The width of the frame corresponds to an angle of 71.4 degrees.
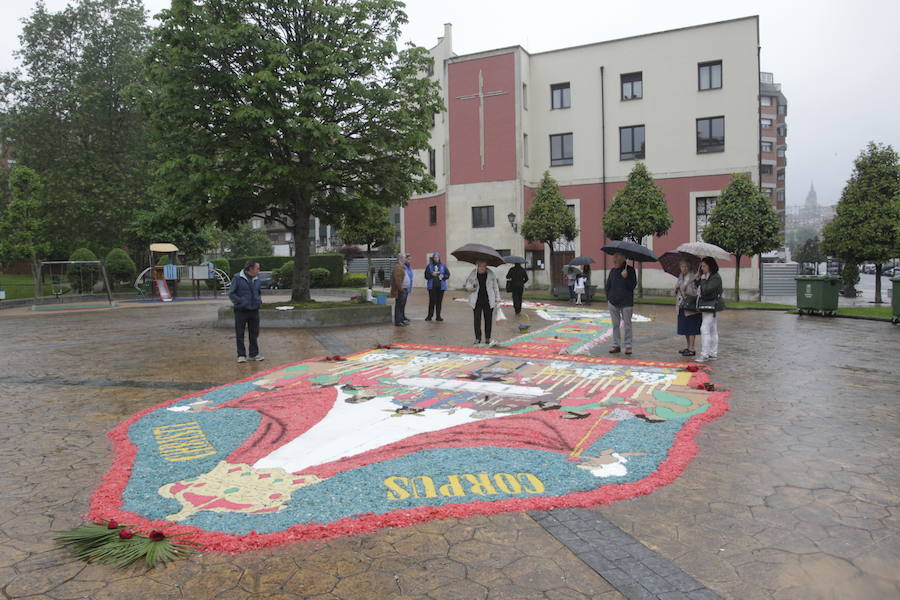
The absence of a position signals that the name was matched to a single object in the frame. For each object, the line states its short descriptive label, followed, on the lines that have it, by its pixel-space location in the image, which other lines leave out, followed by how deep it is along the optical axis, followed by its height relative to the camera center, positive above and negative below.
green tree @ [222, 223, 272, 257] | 57.94 +3.00
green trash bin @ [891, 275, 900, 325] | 16.09 -1.02
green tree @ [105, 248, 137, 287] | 33.25 +0.59
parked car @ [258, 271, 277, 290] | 38.78 -0.43
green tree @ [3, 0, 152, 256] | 29.45 +7.64
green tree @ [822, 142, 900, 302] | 23.92 +1.97
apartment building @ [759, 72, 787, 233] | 80.19 +16.95
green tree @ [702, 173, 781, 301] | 24.30 +1.61
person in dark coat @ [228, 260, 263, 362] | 10.28 -0.45
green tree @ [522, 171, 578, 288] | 28.52 +2.31
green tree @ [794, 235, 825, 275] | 64.06 +1.16
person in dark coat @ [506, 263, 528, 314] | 17.88 -0.35
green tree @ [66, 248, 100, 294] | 30.20 +0.23
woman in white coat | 11.68 -0.45
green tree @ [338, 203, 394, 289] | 17.44 +1.57
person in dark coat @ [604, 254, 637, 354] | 10.65 -0.42
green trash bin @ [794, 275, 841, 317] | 18.66 -0.92
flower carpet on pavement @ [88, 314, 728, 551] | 3.98 -1.48
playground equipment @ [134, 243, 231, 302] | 28.72 +0.05
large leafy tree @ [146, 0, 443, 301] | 14.32 +4.14
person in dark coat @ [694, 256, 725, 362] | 9.90 -0.50
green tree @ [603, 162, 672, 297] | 26.06 +2.30
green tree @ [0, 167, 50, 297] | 25.50 +2.20
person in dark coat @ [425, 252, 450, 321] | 15.97 -0.28
